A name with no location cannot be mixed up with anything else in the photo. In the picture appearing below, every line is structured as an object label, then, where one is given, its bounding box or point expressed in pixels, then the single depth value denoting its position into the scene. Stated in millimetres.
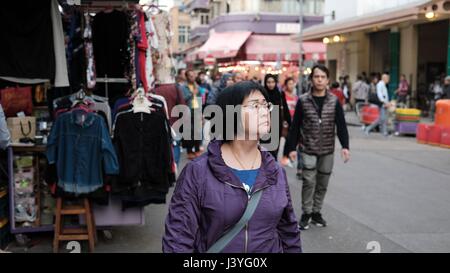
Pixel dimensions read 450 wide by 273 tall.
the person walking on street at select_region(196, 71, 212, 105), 15732
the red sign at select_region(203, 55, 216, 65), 37506
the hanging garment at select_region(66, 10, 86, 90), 6859
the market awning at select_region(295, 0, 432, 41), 18609
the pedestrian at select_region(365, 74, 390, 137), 18000
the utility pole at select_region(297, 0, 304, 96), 26072
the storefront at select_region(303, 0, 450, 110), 23744
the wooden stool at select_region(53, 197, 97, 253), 6086
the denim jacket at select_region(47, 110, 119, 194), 5910
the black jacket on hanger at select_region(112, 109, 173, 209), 6117
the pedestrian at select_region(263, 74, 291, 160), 8984
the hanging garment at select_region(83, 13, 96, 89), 6637
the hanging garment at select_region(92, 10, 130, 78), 6879
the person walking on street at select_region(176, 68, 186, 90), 13475
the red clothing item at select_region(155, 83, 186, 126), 9992
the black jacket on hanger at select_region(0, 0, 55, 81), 5758
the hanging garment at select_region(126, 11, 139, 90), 6777
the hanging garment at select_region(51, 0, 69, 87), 5965
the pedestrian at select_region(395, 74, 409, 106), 23094
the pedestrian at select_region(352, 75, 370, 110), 22525
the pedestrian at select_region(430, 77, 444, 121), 22156
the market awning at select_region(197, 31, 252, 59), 35500
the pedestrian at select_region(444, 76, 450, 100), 18378
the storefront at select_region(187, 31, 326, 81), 34875
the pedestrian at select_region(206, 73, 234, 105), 12108
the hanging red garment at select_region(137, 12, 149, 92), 6852
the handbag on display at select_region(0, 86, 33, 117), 6816
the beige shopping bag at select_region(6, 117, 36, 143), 6410
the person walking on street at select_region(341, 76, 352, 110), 27941
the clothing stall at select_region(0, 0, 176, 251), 5914
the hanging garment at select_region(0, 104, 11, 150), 5136
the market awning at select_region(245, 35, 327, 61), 34906
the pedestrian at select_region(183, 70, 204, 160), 11539
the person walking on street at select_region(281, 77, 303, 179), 9734
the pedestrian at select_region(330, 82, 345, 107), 14367
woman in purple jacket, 2939
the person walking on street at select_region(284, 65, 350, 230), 6969
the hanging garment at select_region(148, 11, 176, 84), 9359
